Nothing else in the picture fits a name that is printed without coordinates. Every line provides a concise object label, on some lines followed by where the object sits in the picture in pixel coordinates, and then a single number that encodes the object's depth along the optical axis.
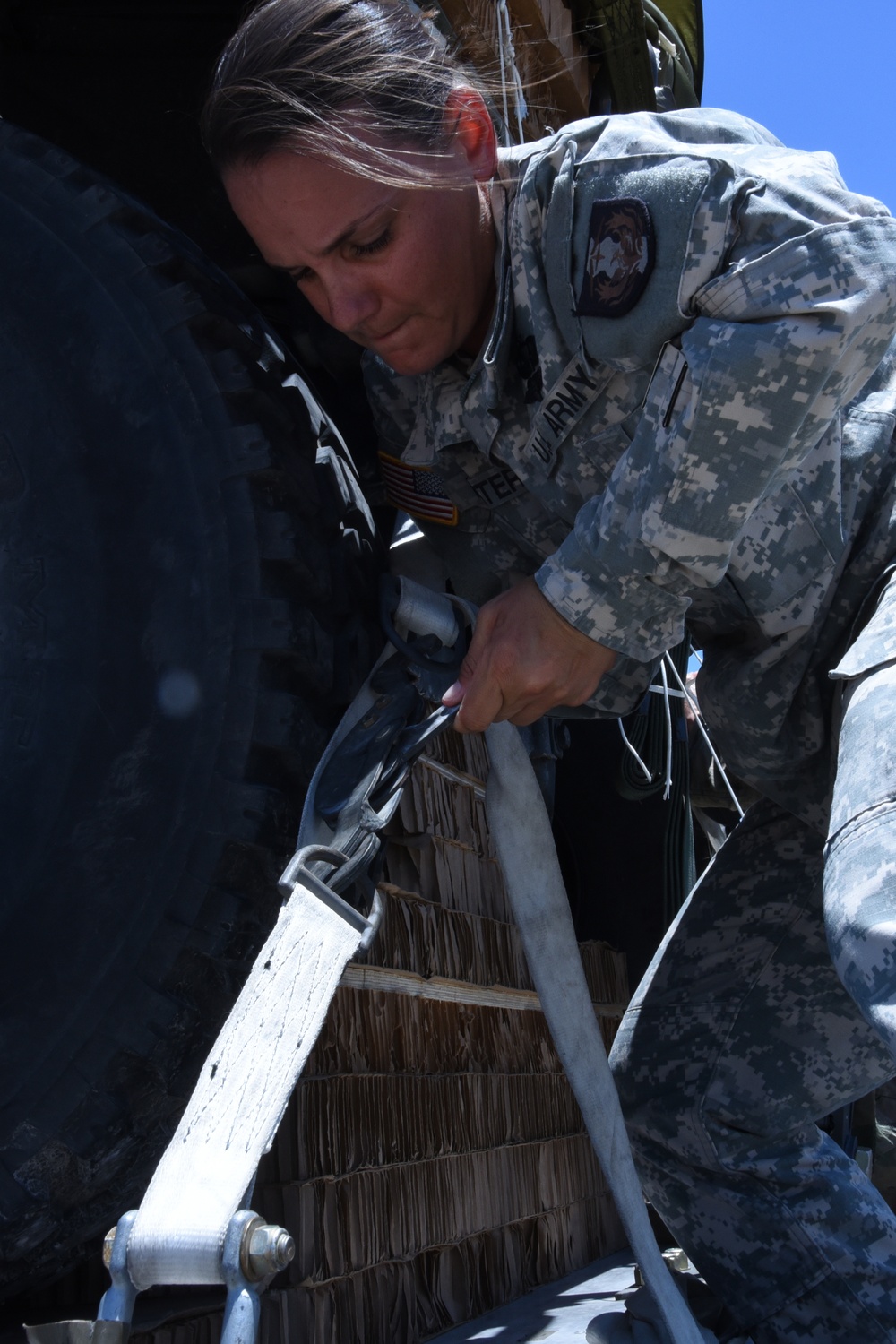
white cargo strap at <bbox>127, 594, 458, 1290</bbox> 0.69
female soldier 1.01
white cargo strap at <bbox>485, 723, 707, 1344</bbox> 1.10
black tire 0.94
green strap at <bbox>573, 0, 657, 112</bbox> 1.76
